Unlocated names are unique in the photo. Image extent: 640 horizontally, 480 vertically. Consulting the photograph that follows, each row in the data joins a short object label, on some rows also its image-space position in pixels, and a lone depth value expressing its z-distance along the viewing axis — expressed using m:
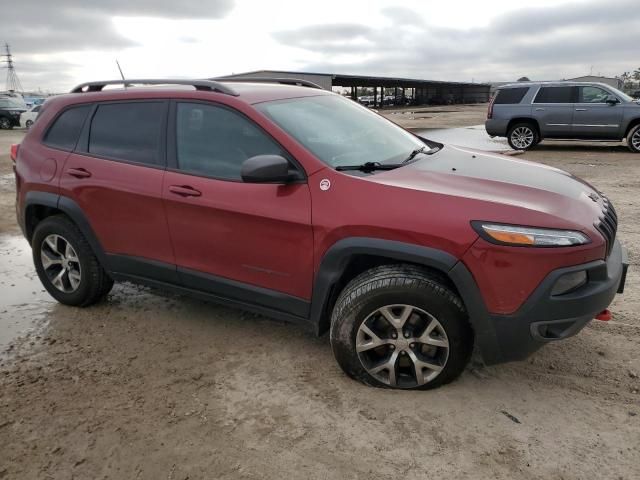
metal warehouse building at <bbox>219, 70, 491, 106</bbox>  49.94
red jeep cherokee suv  2.59
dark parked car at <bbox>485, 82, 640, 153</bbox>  12.69
